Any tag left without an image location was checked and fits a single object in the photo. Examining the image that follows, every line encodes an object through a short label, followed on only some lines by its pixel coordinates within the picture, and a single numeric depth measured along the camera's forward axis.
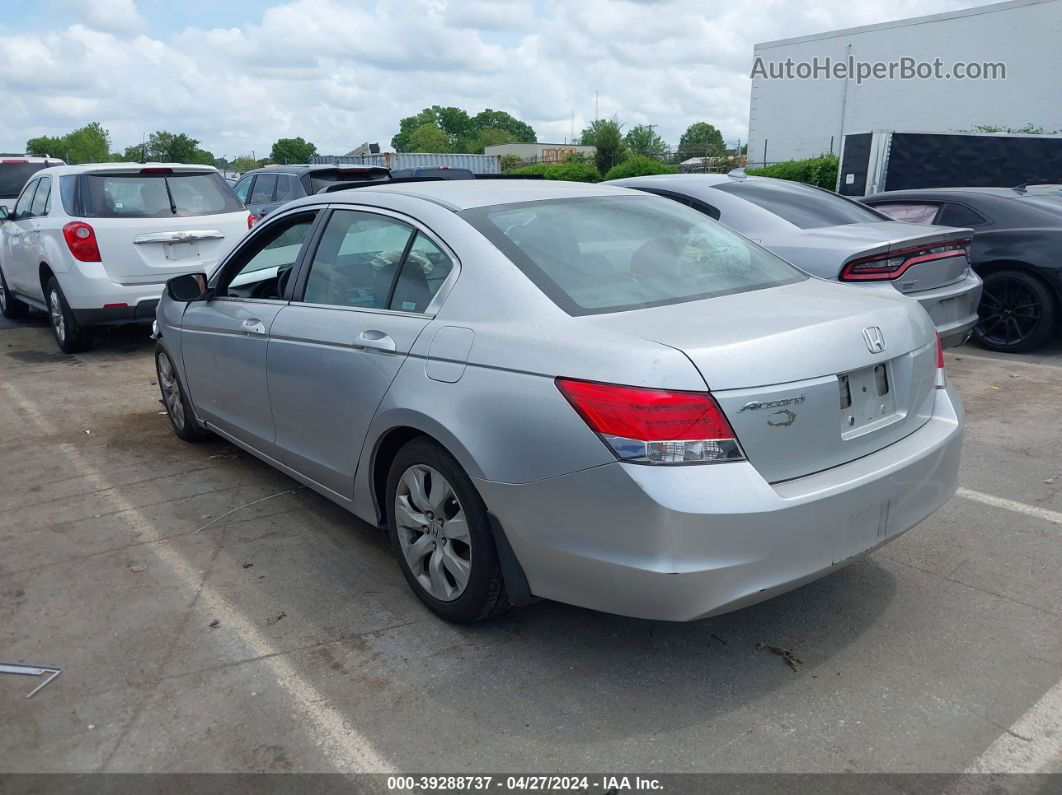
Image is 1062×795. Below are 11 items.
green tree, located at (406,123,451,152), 105.84
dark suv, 11.34
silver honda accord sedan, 2.55
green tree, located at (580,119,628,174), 42.88
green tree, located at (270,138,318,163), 123.06
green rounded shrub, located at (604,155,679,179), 32.44
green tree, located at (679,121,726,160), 112.53
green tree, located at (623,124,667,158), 77.31
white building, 32.09
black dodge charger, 7.53
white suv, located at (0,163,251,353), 7.94
